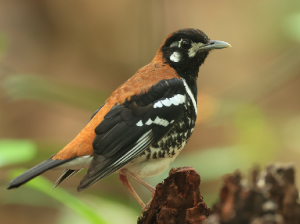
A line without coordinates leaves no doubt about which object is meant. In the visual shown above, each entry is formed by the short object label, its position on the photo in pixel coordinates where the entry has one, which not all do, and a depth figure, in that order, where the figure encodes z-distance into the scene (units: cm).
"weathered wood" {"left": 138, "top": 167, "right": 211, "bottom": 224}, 412
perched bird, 491
